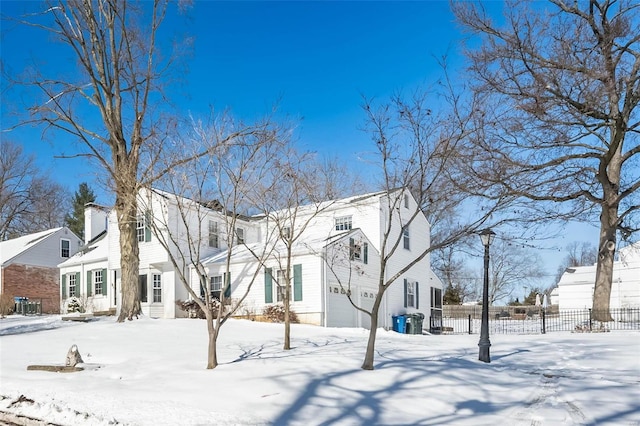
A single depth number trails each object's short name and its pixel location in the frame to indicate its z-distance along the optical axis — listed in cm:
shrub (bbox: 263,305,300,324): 2105
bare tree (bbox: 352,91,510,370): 1040
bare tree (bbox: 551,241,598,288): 8256
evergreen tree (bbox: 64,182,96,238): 5347
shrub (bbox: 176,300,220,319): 2202
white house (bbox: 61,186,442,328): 2127
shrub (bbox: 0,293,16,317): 2425
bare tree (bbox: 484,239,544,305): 5667
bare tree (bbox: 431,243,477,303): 4678
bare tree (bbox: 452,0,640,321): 1742
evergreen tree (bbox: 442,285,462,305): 4625
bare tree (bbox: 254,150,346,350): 1338
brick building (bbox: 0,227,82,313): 3441
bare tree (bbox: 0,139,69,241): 4375
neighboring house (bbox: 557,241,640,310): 3703
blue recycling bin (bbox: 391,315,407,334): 2381
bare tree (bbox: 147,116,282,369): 1043
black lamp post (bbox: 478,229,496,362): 1192
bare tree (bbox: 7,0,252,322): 1864
